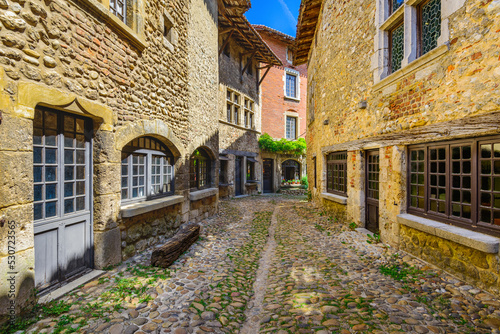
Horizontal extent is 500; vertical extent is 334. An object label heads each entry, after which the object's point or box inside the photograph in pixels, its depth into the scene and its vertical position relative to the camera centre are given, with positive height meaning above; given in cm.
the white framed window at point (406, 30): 375 +239
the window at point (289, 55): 1717 +801
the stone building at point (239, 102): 1124 +349
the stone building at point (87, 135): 241 +46
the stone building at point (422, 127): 294 +66
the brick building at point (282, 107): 1564 +416
